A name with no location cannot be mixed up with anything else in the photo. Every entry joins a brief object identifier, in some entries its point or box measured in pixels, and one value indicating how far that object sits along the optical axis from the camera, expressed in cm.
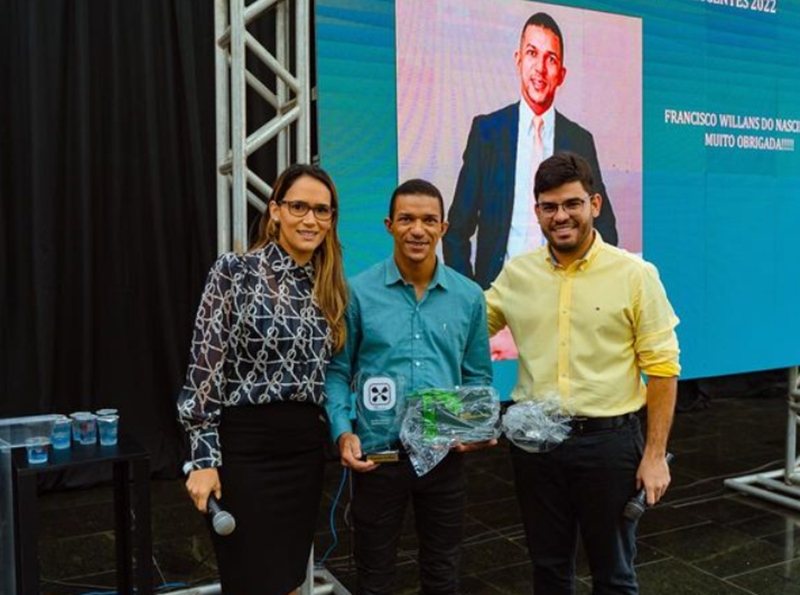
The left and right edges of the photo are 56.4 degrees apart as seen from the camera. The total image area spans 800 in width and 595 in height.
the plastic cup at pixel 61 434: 222
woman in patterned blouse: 177
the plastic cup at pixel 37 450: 209
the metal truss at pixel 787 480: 417
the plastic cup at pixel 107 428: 227
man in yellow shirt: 197
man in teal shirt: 193
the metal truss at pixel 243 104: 253
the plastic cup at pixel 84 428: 228
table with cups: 200
